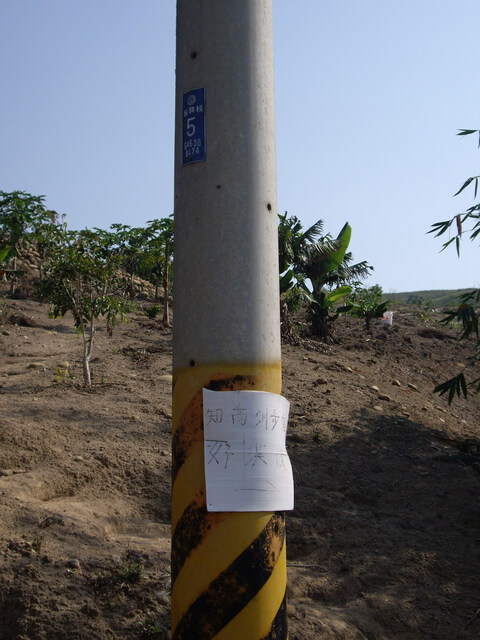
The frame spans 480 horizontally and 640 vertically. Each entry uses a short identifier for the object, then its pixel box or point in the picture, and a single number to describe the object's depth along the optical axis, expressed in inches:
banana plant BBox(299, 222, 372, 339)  500.4
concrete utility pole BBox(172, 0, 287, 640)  86.0
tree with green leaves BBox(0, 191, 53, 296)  515.2
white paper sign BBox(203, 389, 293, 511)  86.0
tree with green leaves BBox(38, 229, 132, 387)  307.3
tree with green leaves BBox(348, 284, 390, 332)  553.6
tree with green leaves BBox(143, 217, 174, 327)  453.7
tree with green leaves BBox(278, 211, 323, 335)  464.4
